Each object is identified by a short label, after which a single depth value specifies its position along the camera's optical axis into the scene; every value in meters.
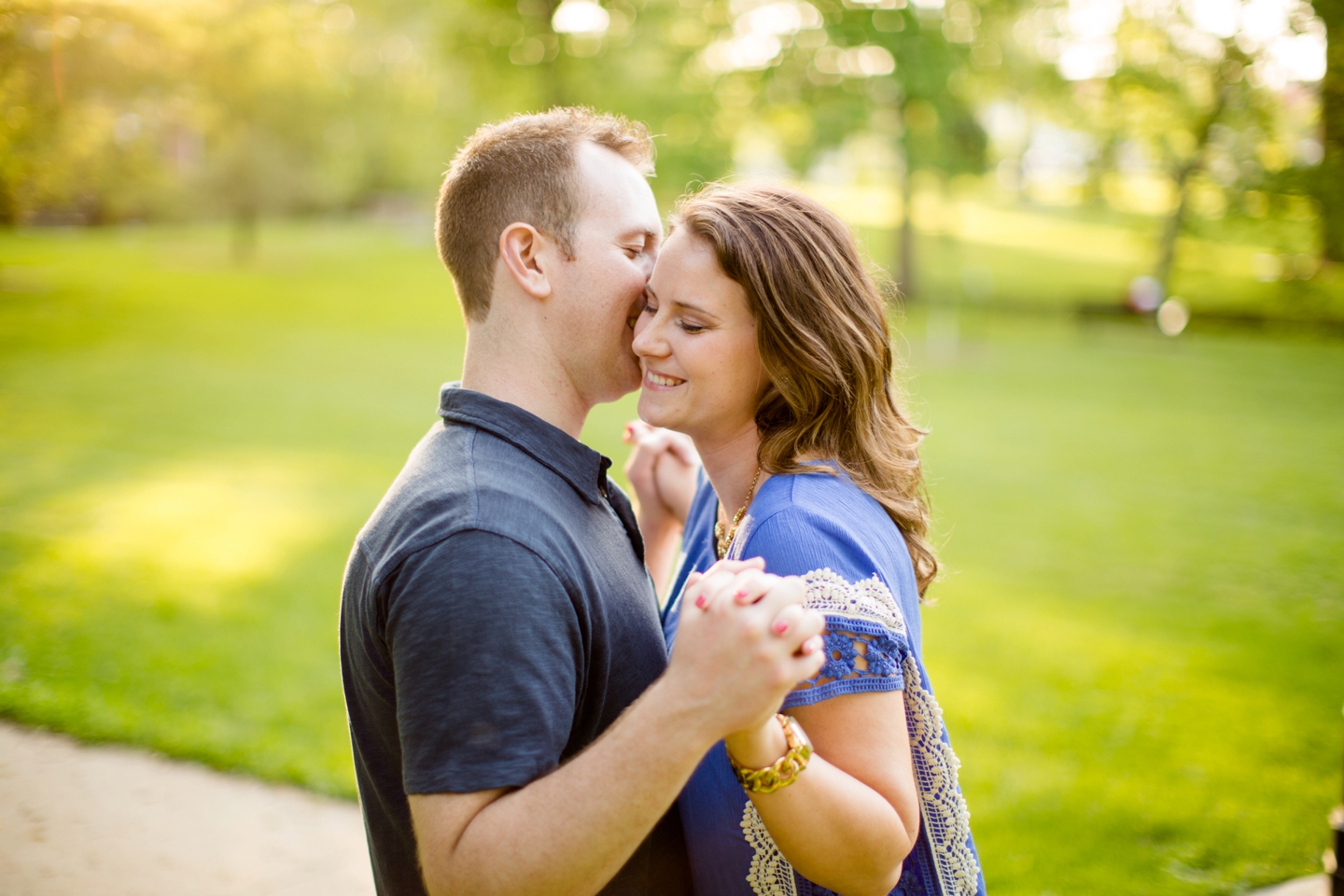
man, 1.38
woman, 1.60
